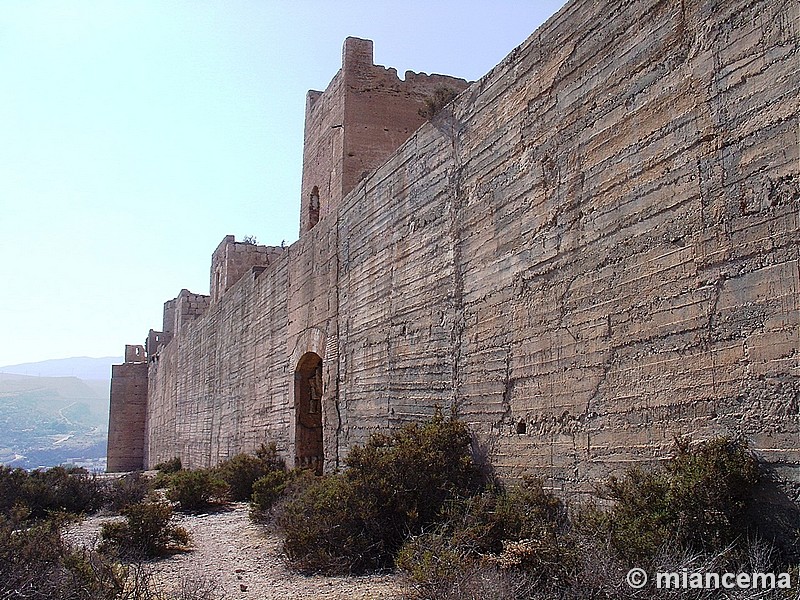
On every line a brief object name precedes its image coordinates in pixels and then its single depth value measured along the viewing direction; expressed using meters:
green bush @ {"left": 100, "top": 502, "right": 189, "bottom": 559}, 7.09
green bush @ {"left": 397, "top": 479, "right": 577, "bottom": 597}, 4.22
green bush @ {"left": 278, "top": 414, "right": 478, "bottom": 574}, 5.96
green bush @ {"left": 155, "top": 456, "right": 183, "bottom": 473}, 20.33
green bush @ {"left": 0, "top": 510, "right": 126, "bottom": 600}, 4.00
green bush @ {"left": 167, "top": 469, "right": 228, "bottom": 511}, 10.77
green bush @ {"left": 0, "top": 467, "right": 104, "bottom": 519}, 10.18
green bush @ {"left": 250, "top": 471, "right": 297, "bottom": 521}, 9.04
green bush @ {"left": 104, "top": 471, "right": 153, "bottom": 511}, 10.87
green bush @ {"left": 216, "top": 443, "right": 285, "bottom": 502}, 11.81
